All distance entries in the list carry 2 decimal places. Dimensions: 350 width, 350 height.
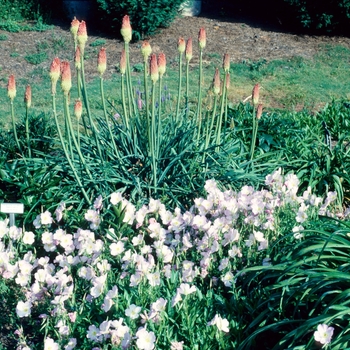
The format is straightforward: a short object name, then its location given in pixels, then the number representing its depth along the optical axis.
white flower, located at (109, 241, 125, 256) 3.53
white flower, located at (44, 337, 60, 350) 2.93
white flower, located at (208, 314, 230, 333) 2.89
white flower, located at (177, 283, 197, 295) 3.07
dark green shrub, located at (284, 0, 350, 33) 10.37
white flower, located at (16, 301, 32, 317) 3.22
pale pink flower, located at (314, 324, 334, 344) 2.65
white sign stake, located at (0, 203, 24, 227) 3.78
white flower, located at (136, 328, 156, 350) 2.77
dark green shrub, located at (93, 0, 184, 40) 10.35
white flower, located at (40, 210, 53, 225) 3.90
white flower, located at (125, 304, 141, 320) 2.93
